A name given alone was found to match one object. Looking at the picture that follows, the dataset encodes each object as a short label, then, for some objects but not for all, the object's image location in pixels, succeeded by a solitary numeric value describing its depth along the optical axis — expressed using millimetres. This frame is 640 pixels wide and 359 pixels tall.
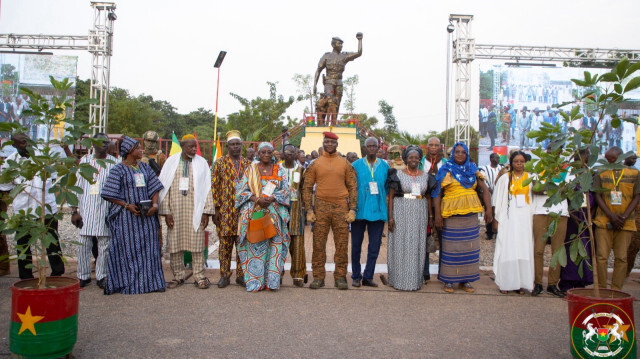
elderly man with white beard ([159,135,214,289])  5941
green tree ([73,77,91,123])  31570
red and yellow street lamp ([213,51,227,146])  9156
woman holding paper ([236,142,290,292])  5820
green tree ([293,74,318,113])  39428
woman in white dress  5988
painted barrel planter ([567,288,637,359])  3396
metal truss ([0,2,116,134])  17531
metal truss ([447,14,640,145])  18031
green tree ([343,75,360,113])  37625
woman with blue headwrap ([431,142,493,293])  5953
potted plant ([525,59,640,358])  3389
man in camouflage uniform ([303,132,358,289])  5977
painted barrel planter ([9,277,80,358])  3344
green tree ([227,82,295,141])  27839
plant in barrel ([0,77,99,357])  3350
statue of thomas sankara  15844
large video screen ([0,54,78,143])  21594
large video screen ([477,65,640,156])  21000
